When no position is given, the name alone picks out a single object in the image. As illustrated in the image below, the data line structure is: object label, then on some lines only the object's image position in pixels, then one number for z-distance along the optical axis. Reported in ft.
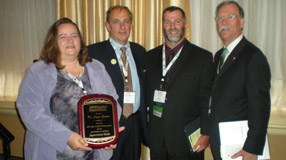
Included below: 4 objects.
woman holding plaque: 5.28
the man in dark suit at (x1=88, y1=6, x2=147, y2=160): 7.83
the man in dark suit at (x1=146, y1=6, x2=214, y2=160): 7.09
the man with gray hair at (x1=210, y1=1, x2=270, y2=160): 5.59
